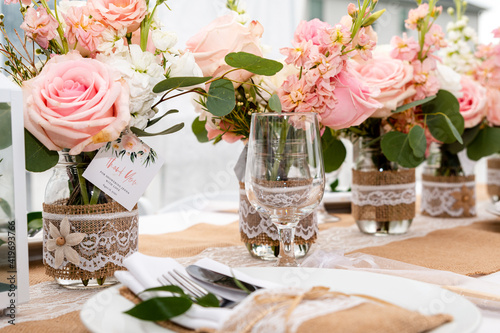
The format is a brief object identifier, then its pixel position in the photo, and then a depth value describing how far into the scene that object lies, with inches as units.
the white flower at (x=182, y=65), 28.2
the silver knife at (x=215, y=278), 21.0
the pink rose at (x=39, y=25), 25.4
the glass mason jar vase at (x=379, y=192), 42.6
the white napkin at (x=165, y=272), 18.0
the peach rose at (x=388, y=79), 38.8
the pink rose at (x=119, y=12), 26.7
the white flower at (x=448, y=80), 43.2
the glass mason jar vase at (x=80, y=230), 27.1
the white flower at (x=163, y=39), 27.4
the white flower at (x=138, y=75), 26.3
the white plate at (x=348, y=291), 17.5
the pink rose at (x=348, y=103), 32.3
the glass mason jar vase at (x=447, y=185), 50.7
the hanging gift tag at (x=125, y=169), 27.2
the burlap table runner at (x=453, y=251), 32.4
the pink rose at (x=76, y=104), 24.7
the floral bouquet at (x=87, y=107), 25.2
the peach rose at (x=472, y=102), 47.0
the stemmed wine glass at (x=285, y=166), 26.0
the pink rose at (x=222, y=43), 32.0
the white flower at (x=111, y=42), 27.0
